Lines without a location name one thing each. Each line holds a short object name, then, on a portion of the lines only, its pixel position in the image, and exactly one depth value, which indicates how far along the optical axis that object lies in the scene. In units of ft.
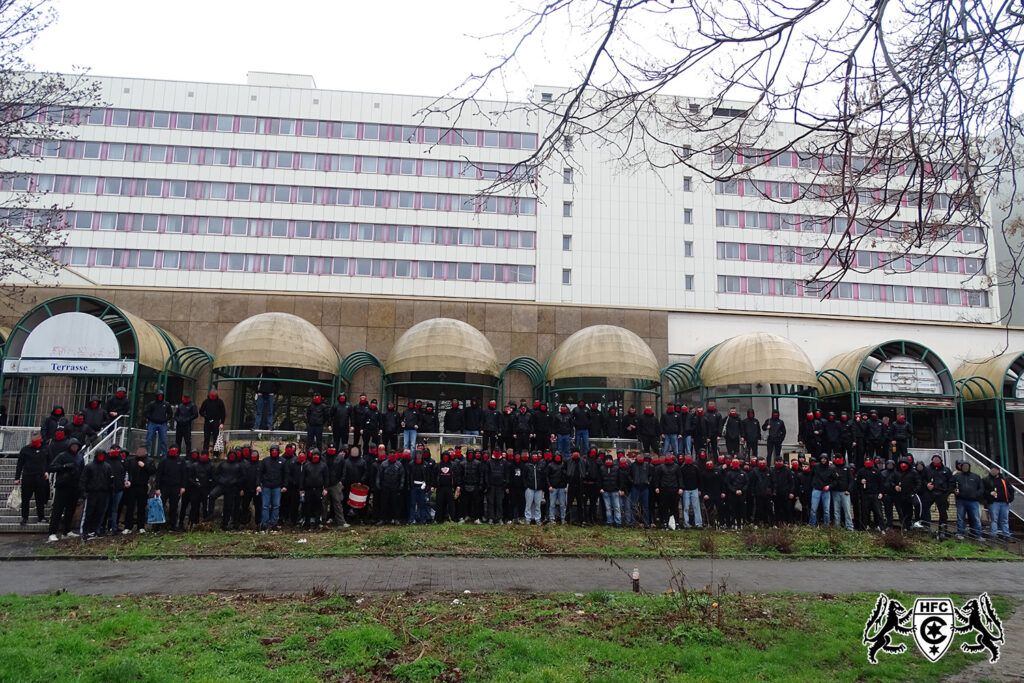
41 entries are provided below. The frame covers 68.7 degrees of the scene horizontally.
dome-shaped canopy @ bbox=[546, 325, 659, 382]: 76.43
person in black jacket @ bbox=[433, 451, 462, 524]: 53.31
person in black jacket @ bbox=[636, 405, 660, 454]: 67.26
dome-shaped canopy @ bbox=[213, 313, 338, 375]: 71.72
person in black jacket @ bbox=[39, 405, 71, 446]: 54.40
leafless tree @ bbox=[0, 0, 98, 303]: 39.63
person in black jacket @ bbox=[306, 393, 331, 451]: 62.39
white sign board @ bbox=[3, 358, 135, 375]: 63.67
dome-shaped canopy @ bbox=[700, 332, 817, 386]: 76.02
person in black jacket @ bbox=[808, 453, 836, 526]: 56.49
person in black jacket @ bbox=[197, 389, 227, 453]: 63.62
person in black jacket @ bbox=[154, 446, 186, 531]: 49.11
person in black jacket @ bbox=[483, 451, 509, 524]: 53.83
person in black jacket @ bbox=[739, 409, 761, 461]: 67.41
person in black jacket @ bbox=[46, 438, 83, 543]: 46.57
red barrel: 51.78
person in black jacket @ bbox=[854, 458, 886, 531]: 56.85
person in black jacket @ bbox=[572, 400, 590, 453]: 66.18
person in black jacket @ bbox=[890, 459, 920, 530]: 56.59
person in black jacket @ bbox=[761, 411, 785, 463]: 67.31
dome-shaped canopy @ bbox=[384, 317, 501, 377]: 74.84
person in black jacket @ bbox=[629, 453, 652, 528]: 55.31
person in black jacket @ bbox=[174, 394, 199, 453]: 61.36
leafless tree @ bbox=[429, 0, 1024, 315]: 19.25
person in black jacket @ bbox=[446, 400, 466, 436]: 67.36
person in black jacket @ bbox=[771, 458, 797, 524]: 56.75
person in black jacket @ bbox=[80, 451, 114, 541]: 46.39
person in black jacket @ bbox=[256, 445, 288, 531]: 50.01
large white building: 158.81
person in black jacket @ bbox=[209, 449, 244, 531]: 49.80
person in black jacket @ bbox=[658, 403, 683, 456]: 66.44
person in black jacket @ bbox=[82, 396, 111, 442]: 57.93
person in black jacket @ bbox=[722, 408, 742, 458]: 67.26
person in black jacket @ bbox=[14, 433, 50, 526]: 48.93
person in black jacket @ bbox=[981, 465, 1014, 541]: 55.31
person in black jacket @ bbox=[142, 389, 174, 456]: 60.54
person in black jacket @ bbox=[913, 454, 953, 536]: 57.57
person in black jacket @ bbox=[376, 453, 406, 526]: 52.19
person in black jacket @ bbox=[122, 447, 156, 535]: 49.24
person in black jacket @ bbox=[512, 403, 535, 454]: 64.85
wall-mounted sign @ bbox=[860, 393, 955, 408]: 81.00
